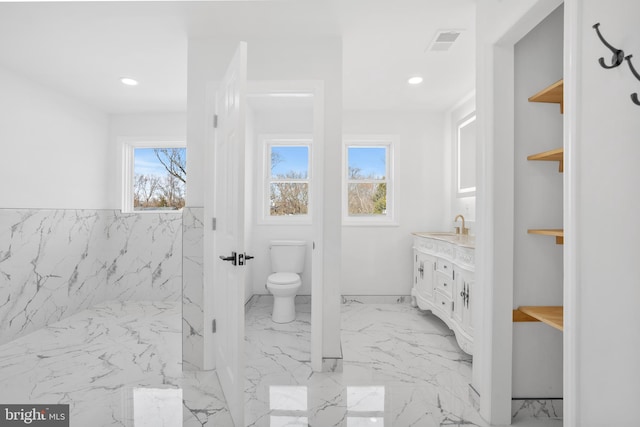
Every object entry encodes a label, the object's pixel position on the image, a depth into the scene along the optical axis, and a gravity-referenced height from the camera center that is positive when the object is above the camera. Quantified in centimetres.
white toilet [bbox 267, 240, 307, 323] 321 -66
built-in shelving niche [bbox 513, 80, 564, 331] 147 -8
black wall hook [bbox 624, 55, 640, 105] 90 +41
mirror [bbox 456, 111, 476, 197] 345 +69
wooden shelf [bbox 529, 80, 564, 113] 148 +62
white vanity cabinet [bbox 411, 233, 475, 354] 244 -59
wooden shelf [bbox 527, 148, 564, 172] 147 +31
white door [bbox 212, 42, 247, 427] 164 -11
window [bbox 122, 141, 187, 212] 414 +51
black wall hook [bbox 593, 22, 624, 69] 97 +50
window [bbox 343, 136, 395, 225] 412 +44
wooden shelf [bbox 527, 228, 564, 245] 144 -7
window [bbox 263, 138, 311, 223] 408 +46
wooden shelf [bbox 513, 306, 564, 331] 148 -49
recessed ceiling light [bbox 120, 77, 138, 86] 301 +130
